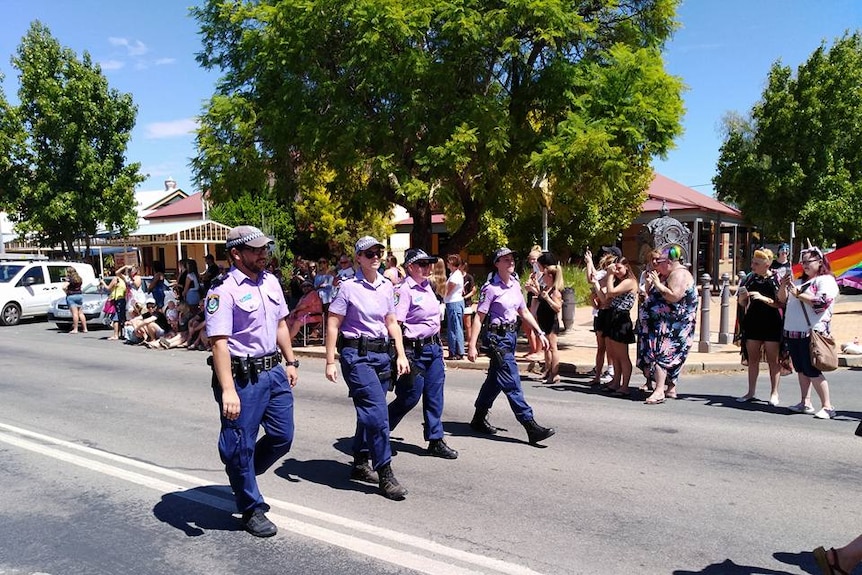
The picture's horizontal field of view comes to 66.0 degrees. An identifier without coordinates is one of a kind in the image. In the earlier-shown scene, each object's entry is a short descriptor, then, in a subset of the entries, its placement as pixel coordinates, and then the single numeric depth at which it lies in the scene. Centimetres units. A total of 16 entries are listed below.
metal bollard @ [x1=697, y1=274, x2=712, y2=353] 1163
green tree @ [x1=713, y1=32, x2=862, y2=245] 2420
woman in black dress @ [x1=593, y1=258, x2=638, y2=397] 845
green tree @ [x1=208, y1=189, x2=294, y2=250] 2856
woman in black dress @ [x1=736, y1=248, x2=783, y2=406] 770
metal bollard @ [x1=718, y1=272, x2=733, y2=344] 1244
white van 1939
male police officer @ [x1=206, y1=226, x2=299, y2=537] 400
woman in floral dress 775
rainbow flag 840
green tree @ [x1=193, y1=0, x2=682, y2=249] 1162
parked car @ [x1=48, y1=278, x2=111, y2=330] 1770
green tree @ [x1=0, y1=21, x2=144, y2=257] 2427
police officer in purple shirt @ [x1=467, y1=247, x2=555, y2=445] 614
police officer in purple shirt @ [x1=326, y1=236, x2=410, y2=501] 485
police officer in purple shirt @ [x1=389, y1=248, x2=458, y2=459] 568
